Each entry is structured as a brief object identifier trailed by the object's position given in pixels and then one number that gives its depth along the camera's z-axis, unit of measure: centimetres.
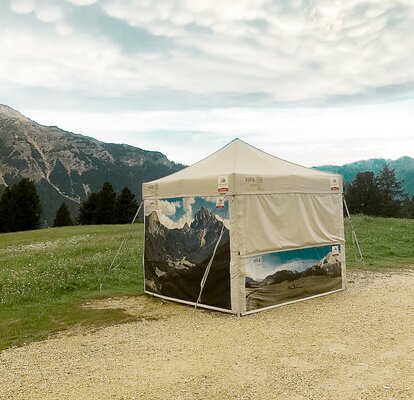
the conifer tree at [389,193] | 7894
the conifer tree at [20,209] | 6278
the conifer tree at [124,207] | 6700
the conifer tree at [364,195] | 7938
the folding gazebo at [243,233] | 1013
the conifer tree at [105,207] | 6650
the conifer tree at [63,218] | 6931
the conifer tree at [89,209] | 6675
